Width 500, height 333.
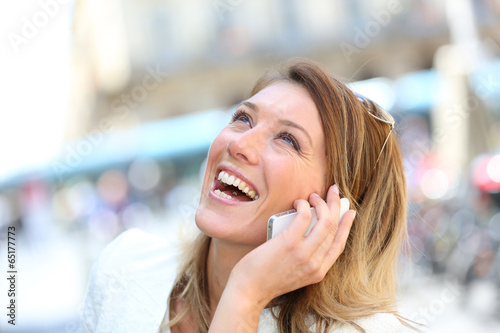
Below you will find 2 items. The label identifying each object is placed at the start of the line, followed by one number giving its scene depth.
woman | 1.53
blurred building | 17.09
